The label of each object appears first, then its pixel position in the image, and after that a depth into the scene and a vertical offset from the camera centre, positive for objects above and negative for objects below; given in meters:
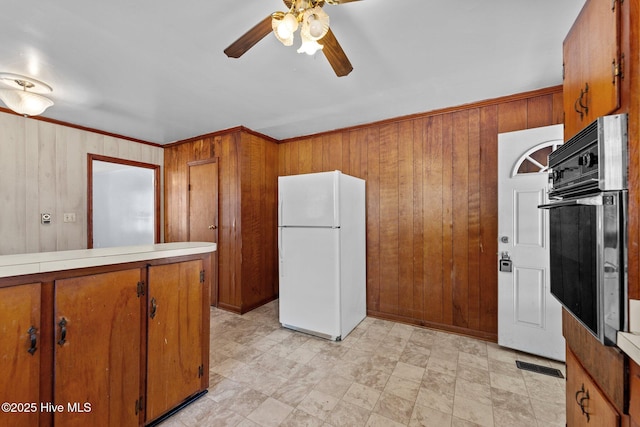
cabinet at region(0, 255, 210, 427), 1.09 -0.67
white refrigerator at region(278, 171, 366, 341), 2.67 -0.44
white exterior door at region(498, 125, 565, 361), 2.27 -0.32
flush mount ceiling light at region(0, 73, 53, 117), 2.16 +1.01
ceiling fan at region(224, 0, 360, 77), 1.16 +0.91
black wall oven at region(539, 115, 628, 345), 0.81 -0.04
